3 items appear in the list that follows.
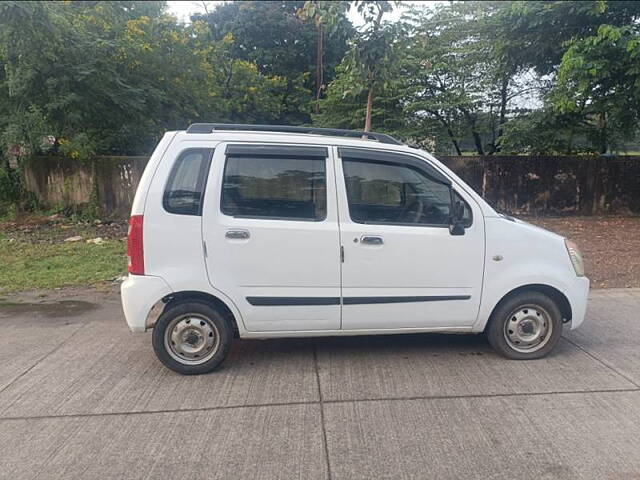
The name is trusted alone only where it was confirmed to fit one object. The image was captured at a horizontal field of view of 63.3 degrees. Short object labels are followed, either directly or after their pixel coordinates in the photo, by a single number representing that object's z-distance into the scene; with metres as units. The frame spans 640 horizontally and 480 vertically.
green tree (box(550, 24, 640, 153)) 9.62
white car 4.08
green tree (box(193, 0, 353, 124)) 25.34
